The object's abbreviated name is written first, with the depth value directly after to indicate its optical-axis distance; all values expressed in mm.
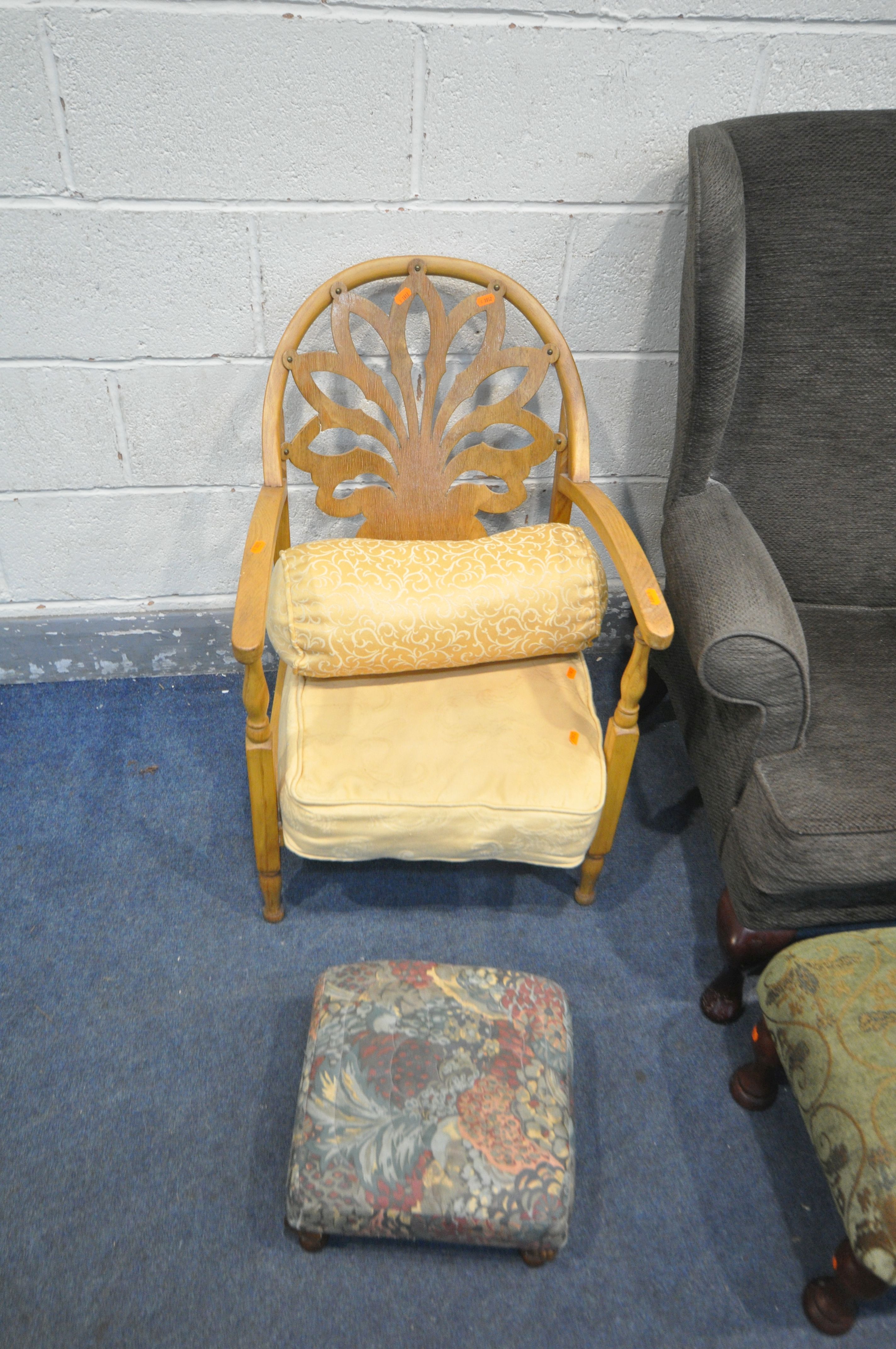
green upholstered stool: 974
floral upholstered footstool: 1026
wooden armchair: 1315
